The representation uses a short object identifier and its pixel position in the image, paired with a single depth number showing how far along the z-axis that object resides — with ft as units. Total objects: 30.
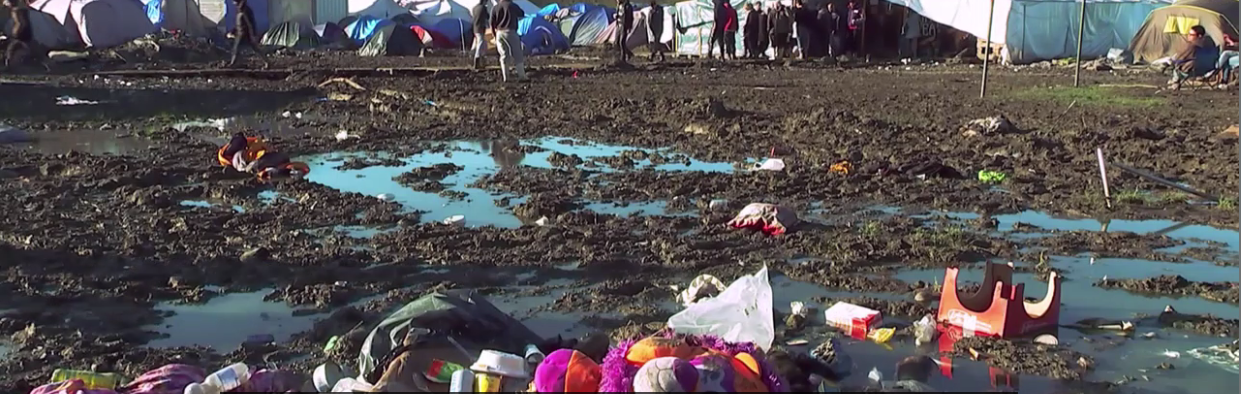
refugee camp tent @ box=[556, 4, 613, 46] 115.34
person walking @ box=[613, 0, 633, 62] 81.61
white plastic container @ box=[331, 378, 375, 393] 11.02
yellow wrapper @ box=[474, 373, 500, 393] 10.60
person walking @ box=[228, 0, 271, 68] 68.28
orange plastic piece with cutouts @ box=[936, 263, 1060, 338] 14.97
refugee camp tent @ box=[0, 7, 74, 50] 93.71
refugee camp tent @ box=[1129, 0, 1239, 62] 75.10
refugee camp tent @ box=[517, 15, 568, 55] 107.04
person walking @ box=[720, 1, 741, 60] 87.56
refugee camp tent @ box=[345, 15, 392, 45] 115.43
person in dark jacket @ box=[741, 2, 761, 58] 88.33
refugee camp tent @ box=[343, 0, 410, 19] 128.16
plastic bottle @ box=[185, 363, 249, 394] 11.18
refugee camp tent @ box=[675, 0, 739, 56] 95.81
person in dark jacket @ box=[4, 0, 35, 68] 72.69
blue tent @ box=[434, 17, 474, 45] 112.57
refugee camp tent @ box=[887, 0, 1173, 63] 82.64
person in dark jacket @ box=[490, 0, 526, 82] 58.03
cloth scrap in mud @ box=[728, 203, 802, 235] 21.71
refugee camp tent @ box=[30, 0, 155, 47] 98.84
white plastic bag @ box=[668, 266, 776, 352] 13.03
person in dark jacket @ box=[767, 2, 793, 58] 86.02
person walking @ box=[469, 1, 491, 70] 63.10
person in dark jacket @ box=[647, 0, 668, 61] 91.76
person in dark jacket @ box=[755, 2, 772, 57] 88.33
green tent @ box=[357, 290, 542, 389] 12.39
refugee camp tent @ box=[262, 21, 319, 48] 112.93
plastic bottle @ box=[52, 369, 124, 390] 12.26
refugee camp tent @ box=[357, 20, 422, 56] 103.81
